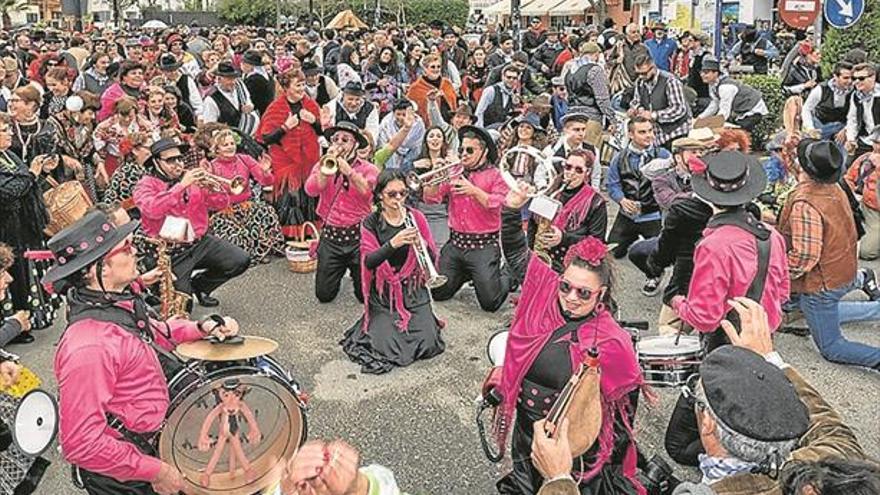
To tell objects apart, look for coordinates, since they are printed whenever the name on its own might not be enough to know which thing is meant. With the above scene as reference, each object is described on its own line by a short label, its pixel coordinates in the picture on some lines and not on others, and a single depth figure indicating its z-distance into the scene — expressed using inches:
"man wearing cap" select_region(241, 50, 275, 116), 435.2
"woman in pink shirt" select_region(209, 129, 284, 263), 300.7
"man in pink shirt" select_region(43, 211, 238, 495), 125.3
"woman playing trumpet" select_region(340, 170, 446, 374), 247.4
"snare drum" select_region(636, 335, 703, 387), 166.4
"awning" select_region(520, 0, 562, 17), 1446.9
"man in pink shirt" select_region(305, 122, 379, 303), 289.7
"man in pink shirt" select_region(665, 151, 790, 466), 172.2
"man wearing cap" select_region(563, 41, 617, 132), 445.7
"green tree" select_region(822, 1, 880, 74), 489.1
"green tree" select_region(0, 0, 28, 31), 1842.5
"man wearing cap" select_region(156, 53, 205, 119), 405.0
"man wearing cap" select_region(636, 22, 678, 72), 599.2
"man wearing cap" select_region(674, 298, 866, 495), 98.6
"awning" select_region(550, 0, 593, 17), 1406.3
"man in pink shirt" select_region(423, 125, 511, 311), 279.6
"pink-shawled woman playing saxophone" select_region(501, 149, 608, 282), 249.3
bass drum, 138.9
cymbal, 143.3
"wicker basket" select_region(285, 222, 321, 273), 334.0
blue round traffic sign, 389.7
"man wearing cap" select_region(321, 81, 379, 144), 352.2
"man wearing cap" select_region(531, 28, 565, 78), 640.3
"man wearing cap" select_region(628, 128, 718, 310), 227.8
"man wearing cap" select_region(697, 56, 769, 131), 455.8
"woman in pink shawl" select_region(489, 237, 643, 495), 146.3
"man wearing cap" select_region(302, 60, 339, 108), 417.7
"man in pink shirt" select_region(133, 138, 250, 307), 257.4
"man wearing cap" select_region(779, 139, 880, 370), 216.7
